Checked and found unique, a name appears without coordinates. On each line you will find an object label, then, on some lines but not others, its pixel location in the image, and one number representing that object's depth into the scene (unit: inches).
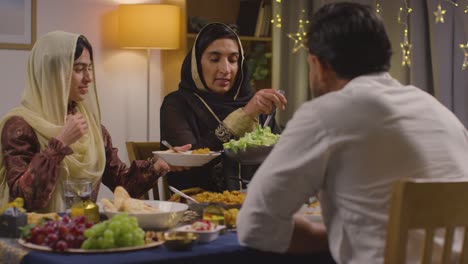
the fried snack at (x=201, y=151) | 119.6
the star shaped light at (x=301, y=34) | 219.6
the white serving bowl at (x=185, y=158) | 116.6
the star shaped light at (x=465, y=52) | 174.4
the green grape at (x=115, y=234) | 78.7
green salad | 114.5
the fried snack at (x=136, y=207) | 90.2
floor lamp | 208.1
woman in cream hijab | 110.3
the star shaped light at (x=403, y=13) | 190.8
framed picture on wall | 199.2
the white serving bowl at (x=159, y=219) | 89.0
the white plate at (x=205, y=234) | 83.8
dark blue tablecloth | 75.9
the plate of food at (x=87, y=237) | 78.7
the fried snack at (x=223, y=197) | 101.0
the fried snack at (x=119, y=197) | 91.9
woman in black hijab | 136.3
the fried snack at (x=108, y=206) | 90.4
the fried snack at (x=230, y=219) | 93.9
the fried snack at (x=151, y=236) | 83.3
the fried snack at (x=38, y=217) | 91.2
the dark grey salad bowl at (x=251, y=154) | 114.2
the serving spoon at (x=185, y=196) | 102.7
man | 74.6
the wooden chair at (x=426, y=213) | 70.5
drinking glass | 94.0
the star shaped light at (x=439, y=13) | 156.2
